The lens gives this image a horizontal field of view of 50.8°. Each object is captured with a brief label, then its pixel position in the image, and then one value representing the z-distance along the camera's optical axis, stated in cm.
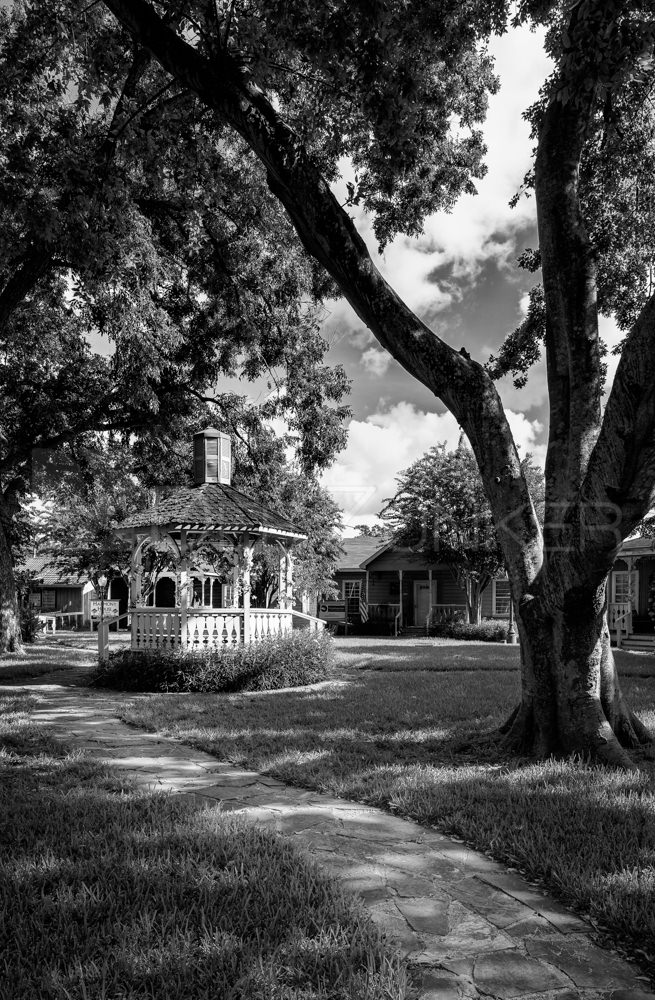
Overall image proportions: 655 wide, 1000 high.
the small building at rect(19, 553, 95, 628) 4559
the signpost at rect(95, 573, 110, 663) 1485
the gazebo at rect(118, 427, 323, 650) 1379
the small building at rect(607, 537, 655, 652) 2414
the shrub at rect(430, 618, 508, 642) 2670
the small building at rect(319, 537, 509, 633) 3281
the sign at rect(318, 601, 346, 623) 3734
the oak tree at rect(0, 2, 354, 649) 896
